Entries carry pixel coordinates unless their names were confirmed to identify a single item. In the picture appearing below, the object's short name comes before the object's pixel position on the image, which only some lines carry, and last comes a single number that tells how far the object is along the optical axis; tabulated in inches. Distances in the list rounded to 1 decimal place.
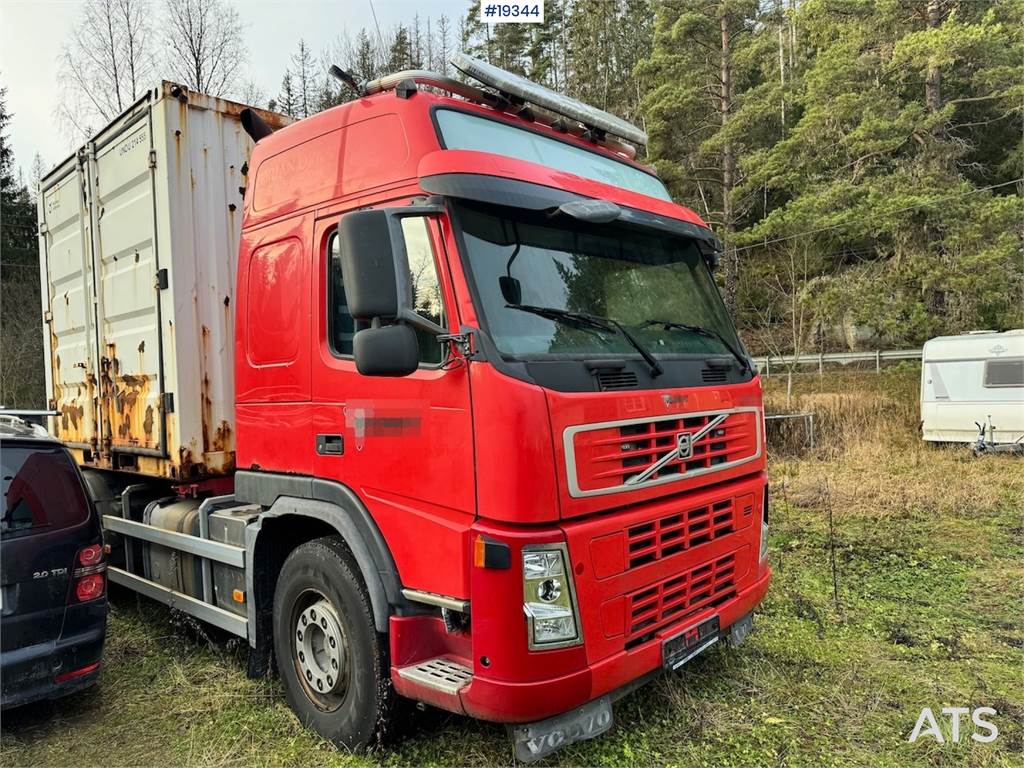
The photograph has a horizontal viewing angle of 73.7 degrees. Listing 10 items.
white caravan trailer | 486.0
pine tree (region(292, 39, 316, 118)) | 1051.9
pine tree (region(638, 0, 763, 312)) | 767.1
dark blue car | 128.7
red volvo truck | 103.4
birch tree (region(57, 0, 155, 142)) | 882.8
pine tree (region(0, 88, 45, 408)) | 842.8
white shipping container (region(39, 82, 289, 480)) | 166.1
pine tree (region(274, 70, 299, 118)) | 1101.7
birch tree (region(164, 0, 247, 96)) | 893.8
